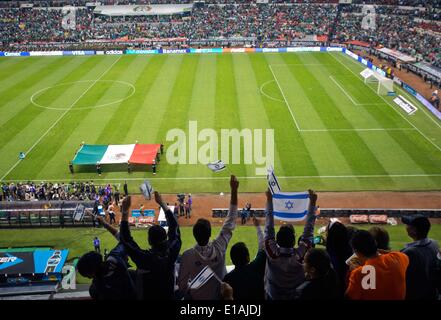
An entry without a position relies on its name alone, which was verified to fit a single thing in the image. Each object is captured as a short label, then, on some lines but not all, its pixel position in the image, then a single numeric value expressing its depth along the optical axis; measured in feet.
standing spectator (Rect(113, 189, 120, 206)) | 93.21
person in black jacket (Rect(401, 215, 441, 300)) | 23.62
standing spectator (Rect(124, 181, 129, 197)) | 93.60
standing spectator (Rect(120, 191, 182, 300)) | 23.52
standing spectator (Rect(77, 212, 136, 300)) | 21.36
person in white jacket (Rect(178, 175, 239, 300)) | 24.91
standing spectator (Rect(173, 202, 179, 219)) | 88.26
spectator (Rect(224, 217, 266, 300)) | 22.67
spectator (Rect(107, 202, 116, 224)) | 85.30
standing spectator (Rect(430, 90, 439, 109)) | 142.50
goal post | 159.43
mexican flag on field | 105.50
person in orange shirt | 20.97
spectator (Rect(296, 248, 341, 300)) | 20.16
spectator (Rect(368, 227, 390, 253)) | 27.14
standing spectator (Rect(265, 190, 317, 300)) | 24.30
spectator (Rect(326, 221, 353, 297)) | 25.80
